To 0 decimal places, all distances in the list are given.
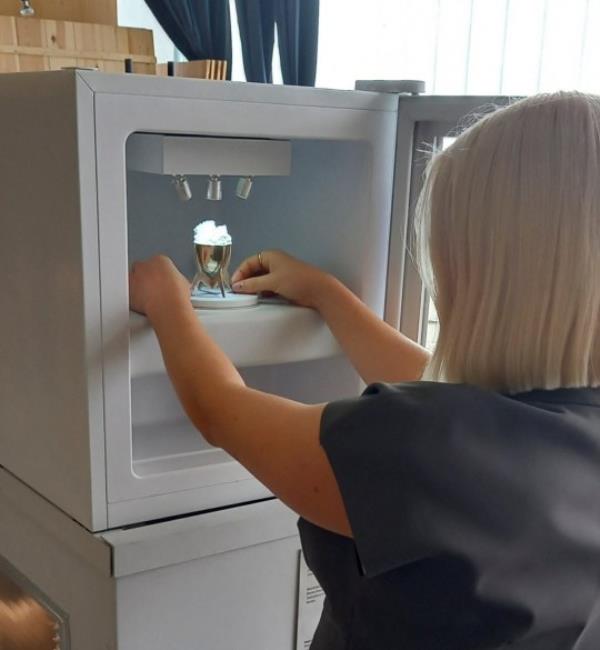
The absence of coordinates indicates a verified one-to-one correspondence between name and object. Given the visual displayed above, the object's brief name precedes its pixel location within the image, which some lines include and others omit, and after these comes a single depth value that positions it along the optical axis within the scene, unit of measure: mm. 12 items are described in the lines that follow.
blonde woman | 707
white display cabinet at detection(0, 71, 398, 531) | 907
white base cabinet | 986
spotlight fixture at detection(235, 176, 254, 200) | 1123
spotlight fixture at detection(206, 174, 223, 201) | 1110
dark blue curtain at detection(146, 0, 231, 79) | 1901
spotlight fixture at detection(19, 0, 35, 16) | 1321
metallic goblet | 1131
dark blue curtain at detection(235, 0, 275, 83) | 1886
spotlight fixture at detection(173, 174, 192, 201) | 1089
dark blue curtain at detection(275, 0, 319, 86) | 1881
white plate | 1097
